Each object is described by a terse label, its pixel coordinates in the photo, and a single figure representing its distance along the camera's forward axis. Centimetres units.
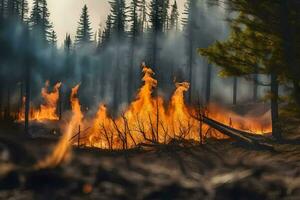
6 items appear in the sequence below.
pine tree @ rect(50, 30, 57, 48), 7300
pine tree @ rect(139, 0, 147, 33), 7281
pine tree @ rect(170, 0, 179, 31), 7612
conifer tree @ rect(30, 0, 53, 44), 6003
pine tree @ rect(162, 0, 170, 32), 7143
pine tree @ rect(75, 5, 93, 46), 7217
